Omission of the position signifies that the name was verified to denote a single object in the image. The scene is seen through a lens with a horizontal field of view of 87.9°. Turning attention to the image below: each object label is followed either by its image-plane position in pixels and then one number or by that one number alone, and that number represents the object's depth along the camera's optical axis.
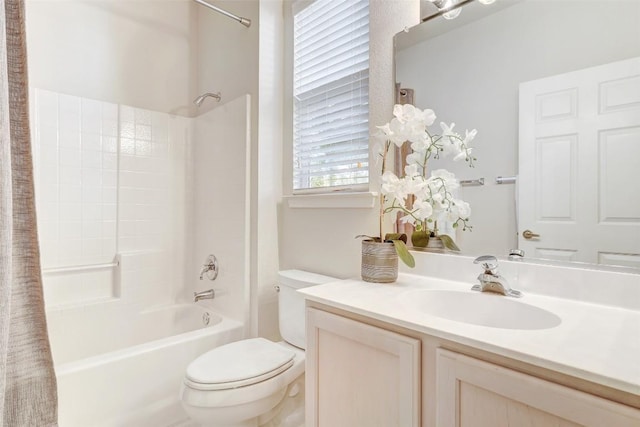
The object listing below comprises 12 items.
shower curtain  0.69
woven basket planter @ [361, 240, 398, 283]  1.20
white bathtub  1.33
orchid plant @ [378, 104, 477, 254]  1.15
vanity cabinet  0.59
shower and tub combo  1.79
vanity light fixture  1.24
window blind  1.53
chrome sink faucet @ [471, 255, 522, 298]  1.02
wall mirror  0.92
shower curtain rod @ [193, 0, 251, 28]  1.81
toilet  1.19
